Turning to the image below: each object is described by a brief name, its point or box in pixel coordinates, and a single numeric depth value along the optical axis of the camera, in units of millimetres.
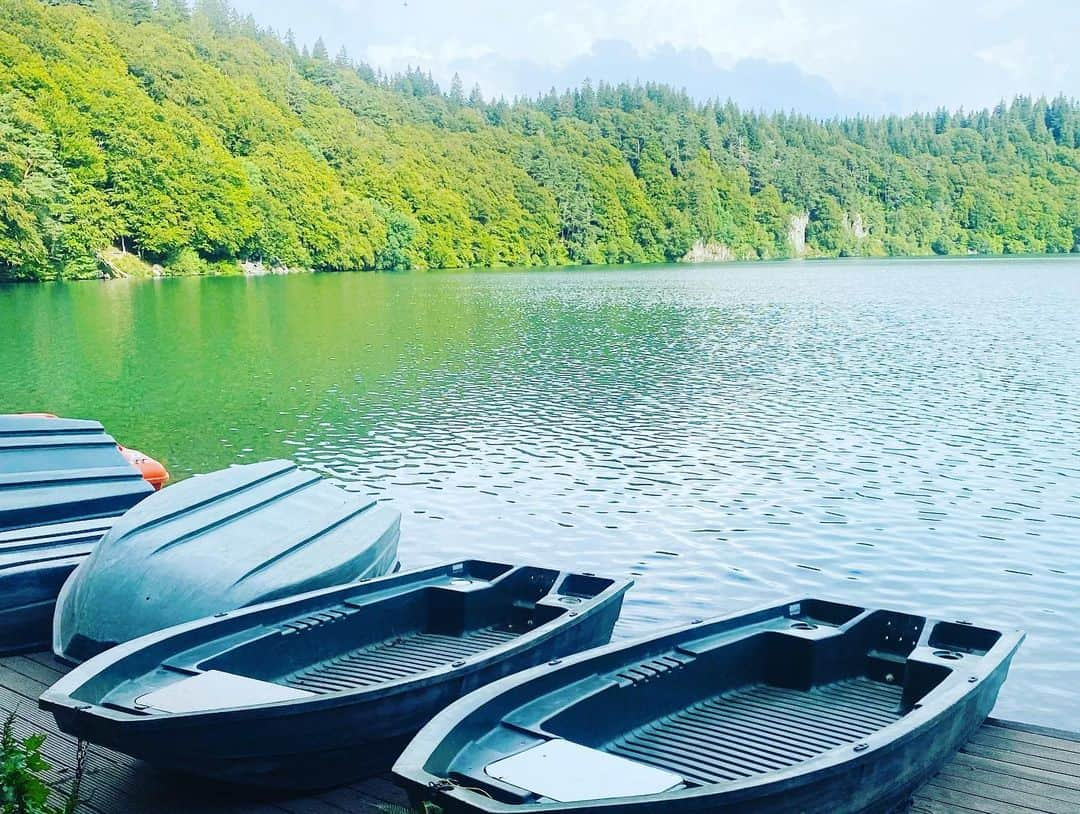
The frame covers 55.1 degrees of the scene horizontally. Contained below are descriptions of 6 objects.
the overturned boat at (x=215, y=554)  7793
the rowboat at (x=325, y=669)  5645
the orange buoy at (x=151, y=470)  15469
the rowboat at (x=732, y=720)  5102
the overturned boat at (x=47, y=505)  8500
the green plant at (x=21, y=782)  4078
